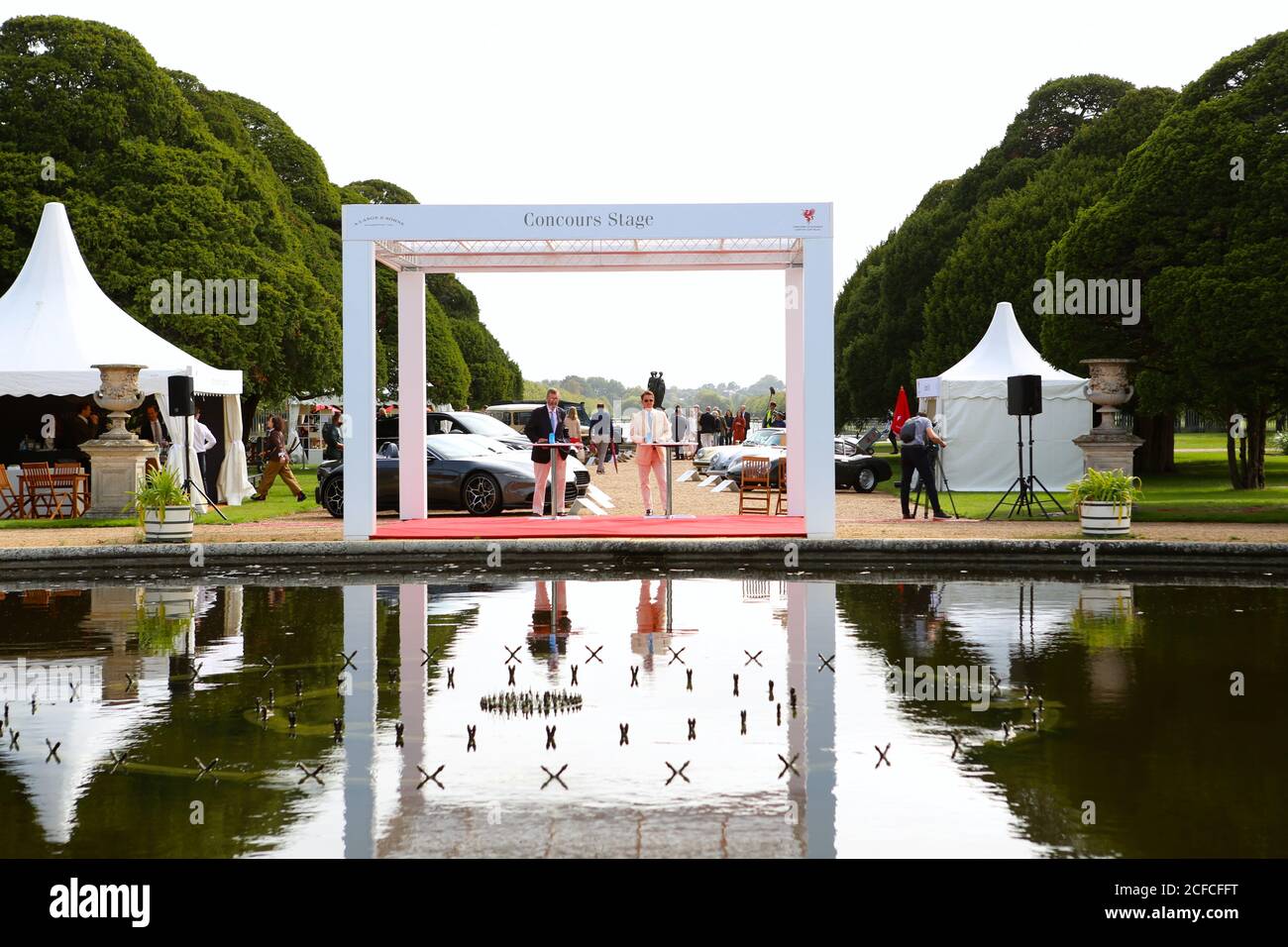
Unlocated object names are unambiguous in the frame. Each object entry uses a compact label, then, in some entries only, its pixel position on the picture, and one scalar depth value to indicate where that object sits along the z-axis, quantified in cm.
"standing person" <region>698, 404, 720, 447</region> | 4606
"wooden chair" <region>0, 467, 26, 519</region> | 2233
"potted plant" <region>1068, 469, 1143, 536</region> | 1702
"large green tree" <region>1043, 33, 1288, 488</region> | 2033
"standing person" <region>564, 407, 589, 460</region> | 2572
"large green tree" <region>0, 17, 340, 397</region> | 3008
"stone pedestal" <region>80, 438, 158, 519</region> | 2167
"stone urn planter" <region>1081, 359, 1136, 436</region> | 2083
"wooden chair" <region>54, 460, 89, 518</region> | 2234
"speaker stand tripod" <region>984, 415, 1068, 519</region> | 2080
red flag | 3030
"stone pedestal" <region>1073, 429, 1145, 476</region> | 2038
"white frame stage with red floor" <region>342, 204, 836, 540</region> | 1667
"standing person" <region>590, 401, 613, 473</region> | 4241
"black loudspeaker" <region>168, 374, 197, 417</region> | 2011
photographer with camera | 2019
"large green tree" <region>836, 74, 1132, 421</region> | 4544
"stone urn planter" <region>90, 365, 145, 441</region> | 2172
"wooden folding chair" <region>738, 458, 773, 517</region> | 2139
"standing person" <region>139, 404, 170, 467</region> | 2333
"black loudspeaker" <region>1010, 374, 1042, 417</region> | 1950
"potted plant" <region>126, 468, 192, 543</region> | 1700
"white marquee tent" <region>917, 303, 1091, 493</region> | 2944
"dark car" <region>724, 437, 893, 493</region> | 3067
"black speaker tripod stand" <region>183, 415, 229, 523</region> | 2152
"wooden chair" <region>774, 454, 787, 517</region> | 2145
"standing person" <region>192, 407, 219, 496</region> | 2334
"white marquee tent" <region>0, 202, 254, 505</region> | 2216
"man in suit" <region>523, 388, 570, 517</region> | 1928
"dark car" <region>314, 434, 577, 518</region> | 2139
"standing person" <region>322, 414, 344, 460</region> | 2567
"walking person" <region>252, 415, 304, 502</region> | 2533
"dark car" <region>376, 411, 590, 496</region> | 2372
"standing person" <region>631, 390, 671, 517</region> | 1898
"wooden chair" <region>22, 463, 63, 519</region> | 2223
